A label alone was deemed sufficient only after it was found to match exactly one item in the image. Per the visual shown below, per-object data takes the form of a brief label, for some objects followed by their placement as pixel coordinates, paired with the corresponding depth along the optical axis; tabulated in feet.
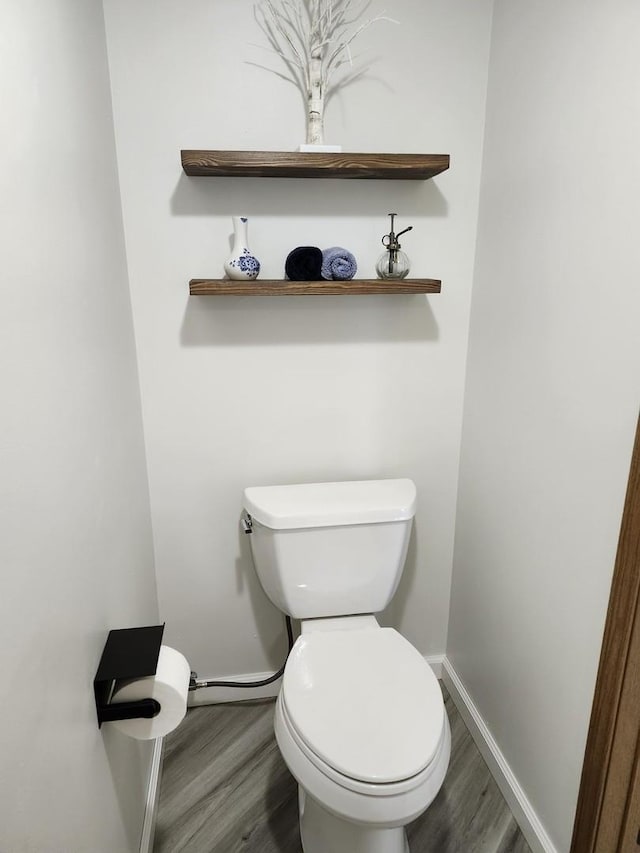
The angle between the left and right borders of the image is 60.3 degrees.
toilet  3.59
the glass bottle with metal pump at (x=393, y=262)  4.99
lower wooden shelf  4.69
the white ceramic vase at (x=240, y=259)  4.72
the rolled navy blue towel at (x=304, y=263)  4.80
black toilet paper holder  3.34
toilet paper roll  3.45
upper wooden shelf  4.36
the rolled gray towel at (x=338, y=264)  4.88
